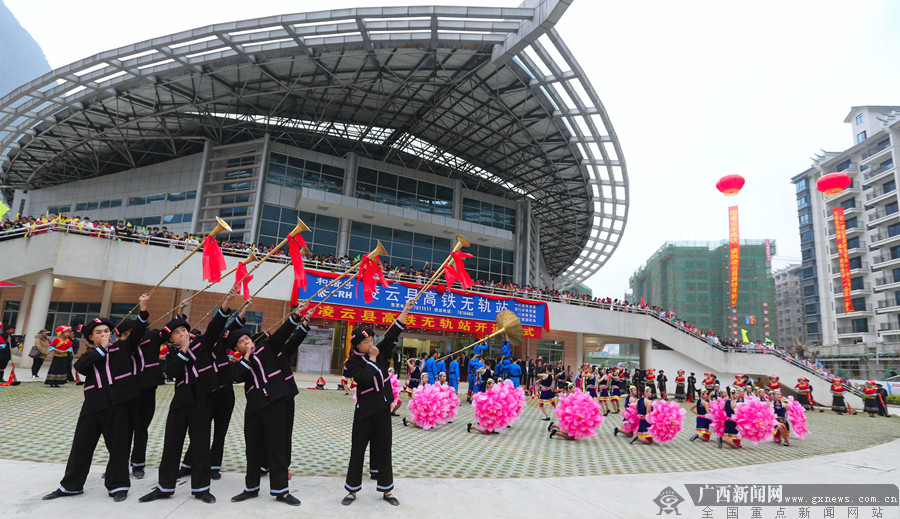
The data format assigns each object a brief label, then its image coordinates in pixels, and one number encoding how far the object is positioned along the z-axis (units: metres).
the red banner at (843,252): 41.00
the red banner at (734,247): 32.34
